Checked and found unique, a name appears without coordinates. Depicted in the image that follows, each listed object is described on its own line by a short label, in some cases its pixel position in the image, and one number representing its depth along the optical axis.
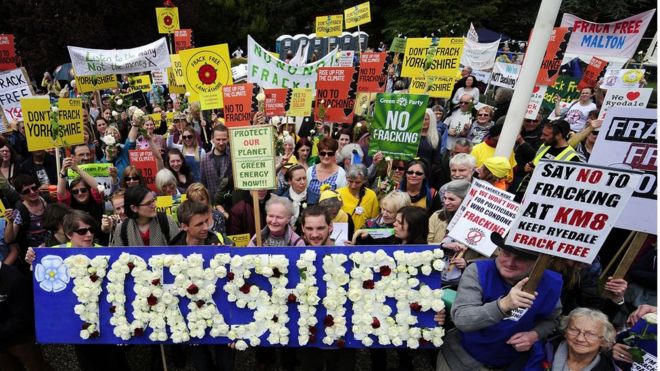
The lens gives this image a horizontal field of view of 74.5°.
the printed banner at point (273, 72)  7.84
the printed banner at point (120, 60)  8.77
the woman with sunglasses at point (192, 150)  6.78
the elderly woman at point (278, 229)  3.78
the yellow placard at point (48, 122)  5.58
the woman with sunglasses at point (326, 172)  5.52
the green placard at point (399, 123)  5.53
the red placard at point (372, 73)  8.28
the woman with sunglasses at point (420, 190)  4.91
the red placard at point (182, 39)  11.47
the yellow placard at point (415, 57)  8.31
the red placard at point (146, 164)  5.62
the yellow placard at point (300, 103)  7.62
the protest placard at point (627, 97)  6.61
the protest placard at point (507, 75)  9.53
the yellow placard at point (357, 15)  13.24
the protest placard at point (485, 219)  3.76
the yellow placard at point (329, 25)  14.02
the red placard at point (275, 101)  7.55
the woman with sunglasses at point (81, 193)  5.08
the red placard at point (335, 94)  7.41
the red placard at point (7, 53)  8.85
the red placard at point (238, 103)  6.53
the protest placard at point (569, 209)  2.35
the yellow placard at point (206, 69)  7.36
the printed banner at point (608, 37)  10.11
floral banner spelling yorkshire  3.26
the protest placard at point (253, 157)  3.87
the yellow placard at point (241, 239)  4.66
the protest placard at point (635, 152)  2.90
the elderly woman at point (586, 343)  2.67
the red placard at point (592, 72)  9.80
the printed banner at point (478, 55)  14.66
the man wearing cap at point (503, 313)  2.79
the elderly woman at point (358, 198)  4.98
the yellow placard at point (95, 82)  8.96
